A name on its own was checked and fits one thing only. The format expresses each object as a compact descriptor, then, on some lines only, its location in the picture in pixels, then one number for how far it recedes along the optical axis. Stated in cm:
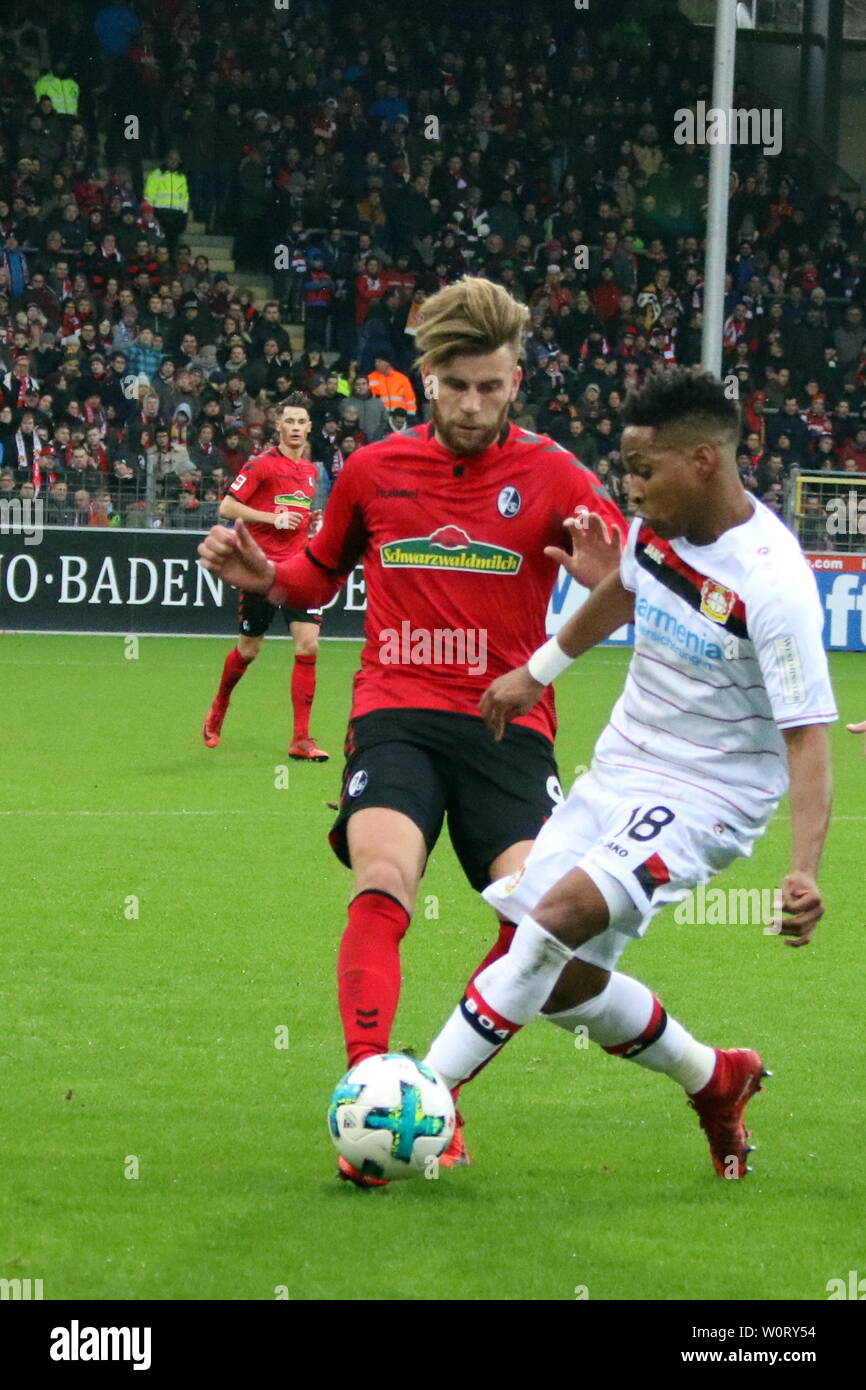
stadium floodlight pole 3750
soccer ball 845
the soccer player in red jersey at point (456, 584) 964
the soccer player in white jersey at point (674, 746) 827
